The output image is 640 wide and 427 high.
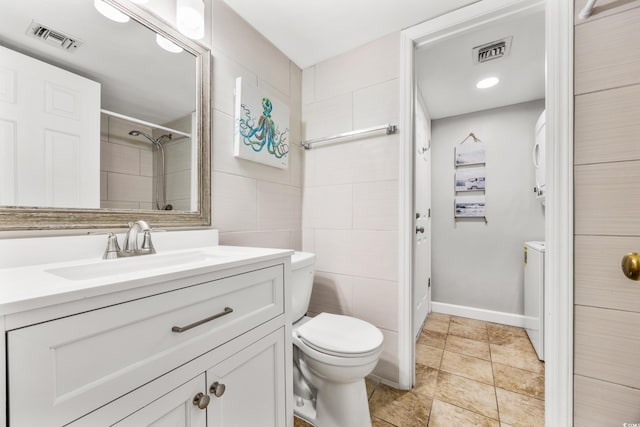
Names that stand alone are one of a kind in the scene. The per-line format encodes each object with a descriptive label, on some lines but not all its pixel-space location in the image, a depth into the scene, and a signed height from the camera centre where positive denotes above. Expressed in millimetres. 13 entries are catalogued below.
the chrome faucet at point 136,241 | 926 -110
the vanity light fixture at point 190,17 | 1079 +830
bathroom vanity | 441 -294
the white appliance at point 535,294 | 1747 -598
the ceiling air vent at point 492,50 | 1613 +1064
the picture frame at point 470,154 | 2594 +609
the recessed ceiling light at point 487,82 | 2041 +1061
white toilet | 1116 -669
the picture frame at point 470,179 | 2590 +345
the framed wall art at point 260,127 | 1414 +509
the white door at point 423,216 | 2156 -34
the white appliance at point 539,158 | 1957 +452
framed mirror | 793 +348
